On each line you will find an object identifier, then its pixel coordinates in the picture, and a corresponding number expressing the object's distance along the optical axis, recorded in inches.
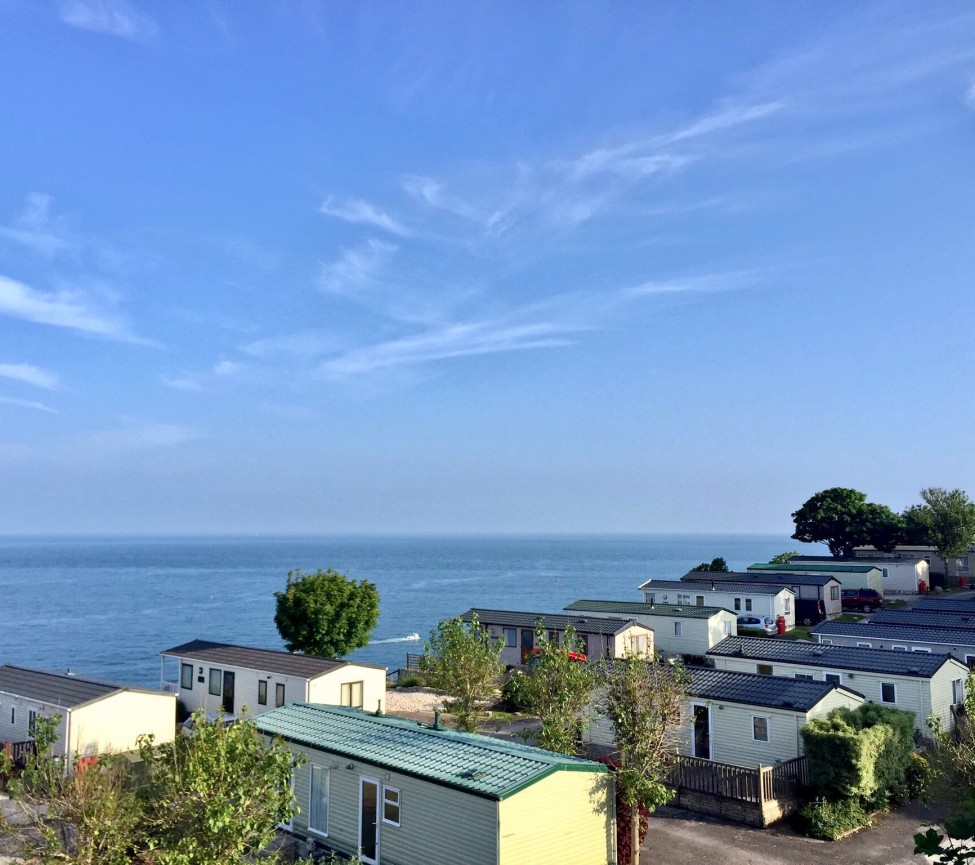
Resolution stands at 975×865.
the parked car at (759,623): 2358.5
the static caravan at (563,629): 1940.2
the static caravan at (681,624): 2121.1
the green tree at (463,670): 1149.7
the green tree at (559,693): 977.5
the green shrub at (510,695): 1542.8
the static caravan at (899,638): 1539.1
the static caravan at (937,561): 3056.1
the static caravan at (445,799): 720.3
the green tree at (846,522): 3690.9
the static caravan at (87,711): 1132.5
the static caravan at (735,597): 2383.1
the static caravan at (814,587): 2581.2
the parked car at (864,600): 2664.9
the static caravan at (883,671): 1286.9
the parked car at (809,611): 2551.7
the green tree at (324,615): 1727.4
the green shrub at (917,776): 1069.8
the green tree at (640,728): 832.9
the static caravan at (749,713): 1105.4
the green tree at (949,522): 2893.7
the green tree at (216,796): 534.9
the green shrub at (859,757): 999.0
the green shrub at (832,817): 946.7
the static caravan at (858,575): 2787.9
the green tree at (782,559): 3614.7
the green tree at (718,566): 3508.9
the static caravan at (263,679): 1326.3
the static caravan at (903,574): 2920.8
